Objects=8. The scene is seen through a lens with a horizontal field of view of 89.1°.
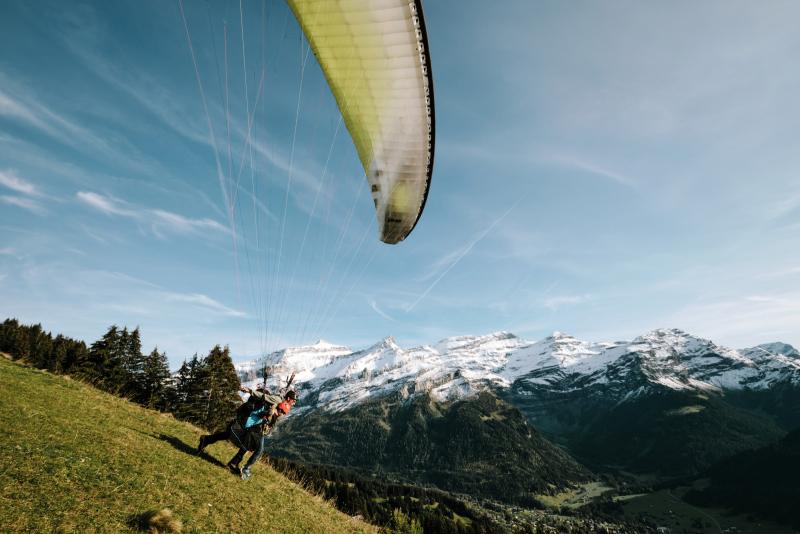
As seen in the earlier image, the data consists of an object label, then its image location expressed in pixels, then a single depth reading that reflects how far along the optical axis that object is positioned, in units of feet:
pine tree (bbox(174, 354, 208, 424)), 152.35
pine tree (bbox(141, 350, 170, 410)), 170.09
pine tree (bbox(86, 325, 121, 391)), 165.58
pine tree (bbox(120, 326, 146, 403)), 171.83
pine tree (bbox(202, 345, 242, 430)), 156.04
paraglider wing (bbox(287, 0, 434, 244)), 29.71
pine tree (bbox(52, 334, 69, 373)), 225.48
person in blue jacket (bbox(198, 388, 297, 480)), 40.24
